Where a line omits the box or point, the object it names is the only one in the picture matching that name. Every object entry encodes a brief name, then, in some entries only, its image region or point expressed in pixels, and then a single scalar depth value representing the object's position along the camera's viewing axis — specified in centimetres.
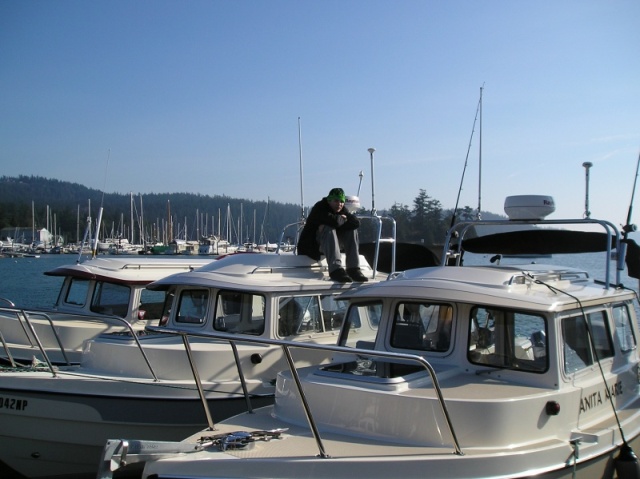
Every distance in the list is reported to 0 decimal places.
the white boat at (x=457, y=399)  524
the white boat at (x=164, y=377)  859
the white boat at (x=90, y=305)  1147
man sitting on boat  1045
